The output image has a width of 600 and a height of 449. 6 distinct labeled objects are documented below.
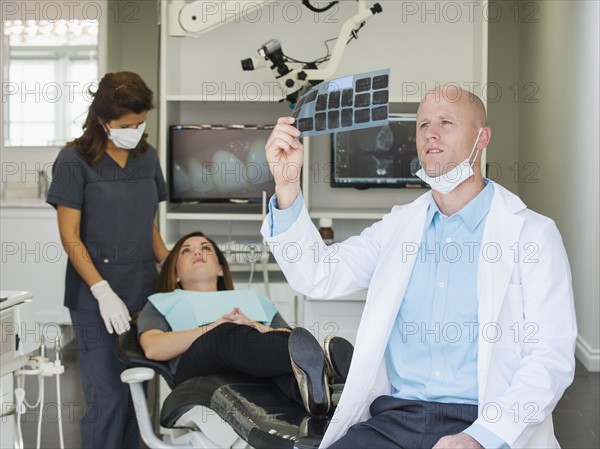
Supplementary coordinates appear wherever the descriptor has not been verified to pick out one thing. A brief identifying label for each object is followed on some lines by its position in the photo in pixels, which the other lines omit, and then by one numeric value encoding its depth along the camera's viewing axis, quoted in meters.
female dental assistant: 2.66
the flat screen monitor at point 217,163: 3.84
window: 5.40
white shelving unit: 3.95
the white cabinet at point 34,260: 4.79
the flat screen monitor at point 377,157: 3.95
